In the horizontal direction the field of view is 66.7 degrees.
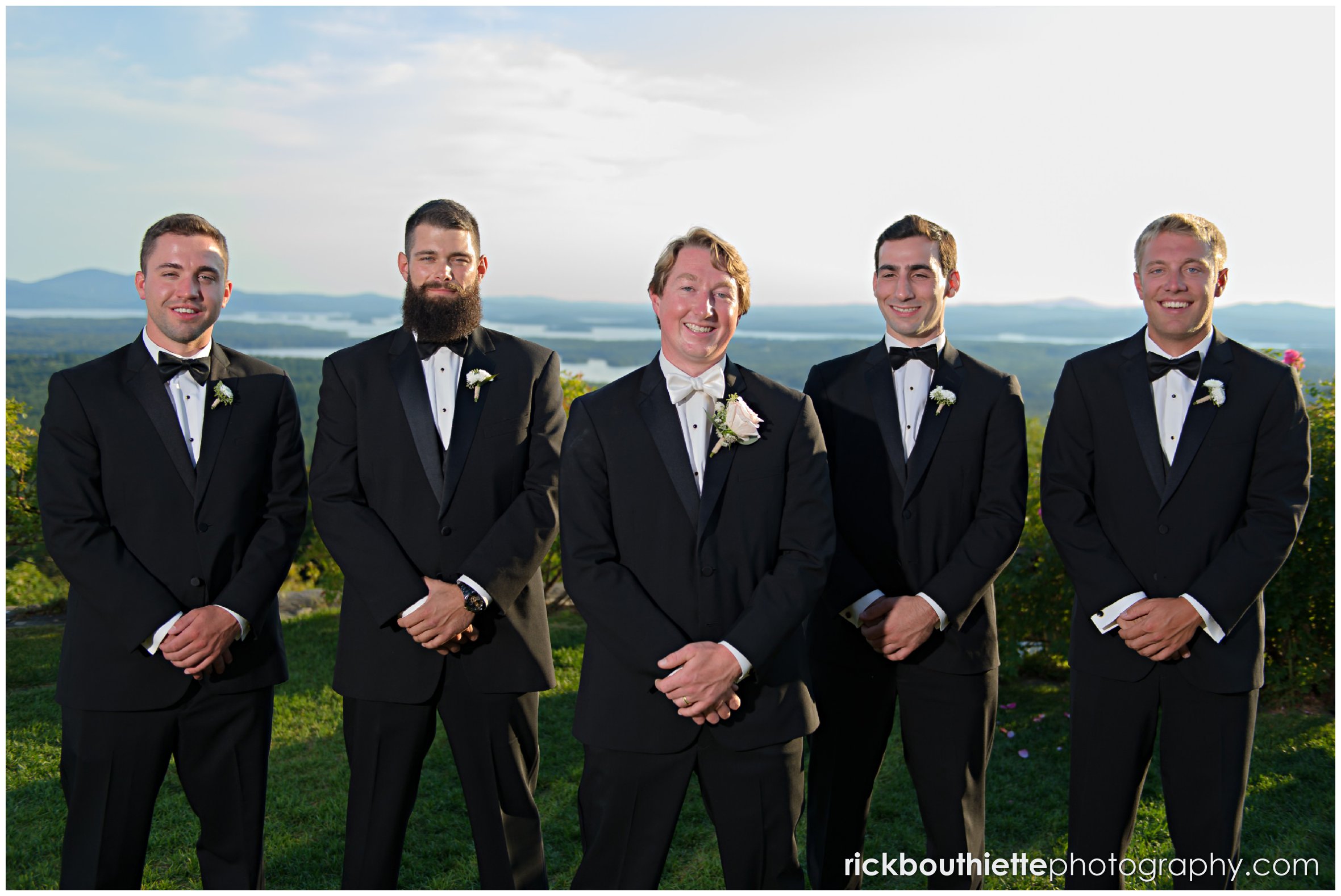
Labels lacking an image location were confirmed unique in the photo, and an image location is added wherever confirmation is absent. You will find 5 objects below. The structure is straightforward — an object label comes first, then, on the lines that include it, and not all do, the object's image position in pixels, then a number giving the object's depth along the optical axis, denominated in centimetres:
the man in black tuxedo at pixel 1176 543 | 413
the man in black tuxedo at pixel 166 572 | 414
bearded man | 420
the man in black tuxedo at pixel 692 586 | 366
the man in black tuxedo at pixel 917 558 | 427
